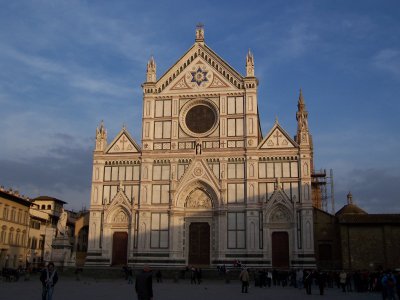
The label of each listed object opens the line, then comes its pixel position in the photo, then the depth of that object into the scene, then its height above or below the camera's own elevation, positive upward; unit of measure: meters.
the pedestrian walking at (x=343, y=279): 27.03 -1.17
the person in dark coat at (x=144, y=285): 11.95 -0.72
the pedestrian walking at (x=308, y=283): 24.59 -1.29
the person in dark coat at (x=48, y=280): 14.87 -0.78
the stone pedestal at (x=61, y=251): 40.22 +0.24
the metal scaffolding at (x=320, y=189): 60.79 +8.64
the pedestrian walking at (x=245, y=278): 24.20 -1.08
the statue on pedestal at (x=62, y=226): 41.44 +2.41
